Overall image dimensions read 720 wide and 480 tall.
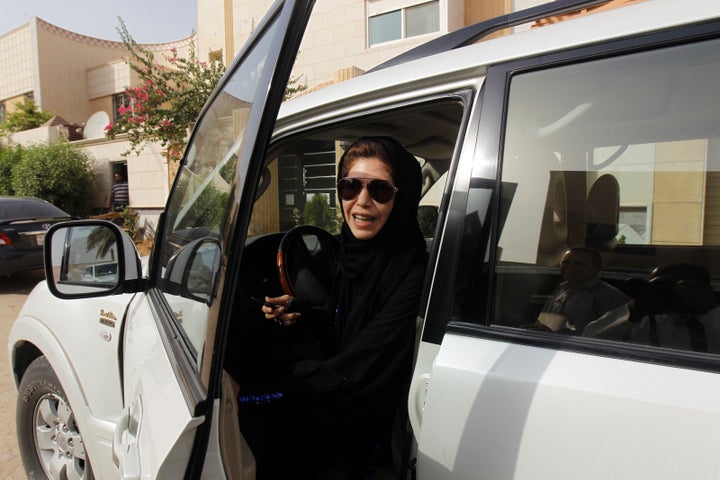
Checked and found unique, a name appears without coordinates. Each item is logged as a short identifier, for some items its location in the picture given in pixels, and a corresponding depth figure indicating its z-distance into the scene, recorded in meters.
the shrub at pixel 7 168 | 16.22
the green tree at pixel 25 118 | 20.77
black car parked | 7.20
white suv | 0.93
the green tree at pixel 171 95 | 9.98
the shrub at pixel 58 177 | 14.47
